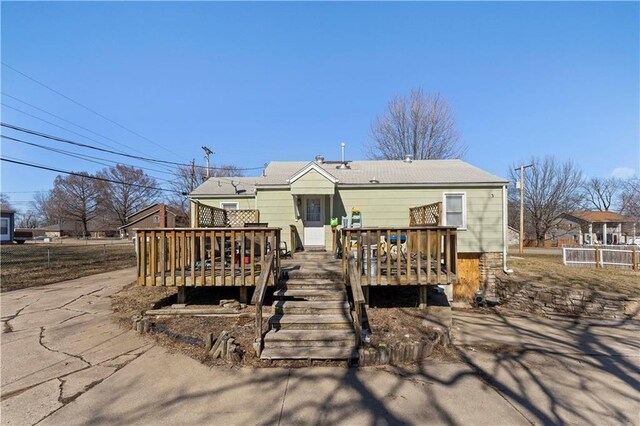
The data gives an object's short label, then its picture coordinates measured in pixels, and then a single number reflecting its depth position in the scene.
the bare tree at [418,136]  22.72
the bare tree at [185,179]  35.39
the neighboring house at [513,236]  37.12
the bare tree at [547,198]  34.25
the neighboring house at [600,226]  38.16
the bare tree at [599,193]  47.55
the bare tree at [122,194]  46.62
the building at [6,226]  30.86
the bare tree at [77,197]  46.31
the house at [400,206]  10.45
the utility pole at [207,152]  24.17
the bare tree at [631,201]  29.62
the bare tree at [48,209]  50.35
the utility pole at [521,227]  22.72
